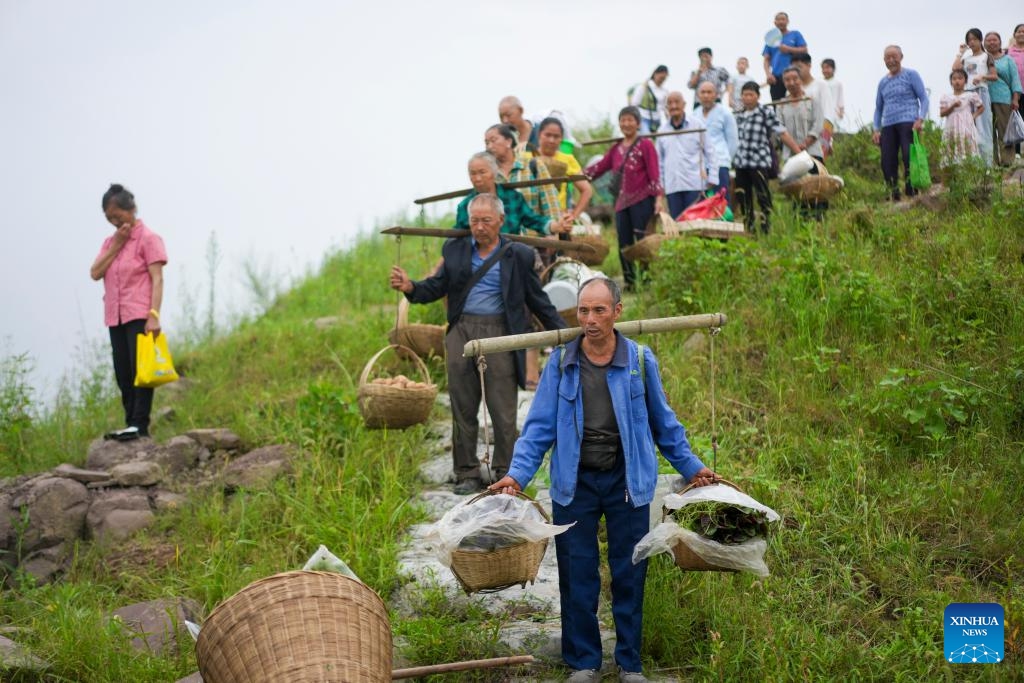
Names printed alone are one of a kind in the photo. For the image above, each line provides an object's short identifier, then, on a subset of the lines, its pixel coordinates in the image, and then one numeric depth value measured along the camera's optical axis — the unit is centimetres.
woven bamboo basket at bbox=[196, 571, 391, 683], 419
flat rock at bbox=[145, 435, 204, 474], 810
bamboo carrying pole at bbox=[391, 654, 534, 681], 480
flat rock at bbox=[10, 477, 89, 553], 728
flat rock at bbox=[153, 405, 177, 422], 945
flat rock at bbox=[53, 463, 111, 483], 769
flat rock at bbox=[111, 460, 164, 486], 778
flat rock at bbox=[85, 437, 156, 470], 827
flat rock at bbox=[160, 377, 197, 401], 1013
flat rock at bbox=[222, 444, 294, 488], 759
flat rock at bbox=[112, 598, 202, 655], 571
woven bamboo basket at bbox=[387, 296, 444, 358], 849
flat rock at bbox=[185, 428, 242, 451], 838
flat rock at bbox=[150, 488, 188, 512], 755
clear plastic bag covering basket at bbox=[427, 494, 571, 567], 457
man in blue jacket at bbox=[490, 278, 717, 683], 475
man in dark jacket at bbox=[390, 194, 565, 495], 645
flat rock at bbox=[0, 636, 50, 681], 534
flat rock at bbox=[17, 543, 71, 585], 706
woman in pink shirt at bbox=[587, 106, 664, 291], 955
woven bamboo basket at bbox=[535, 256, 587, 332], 820
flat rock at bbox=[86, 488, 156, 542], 732
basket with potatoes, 676
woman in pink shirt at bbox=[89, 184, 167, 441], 818
